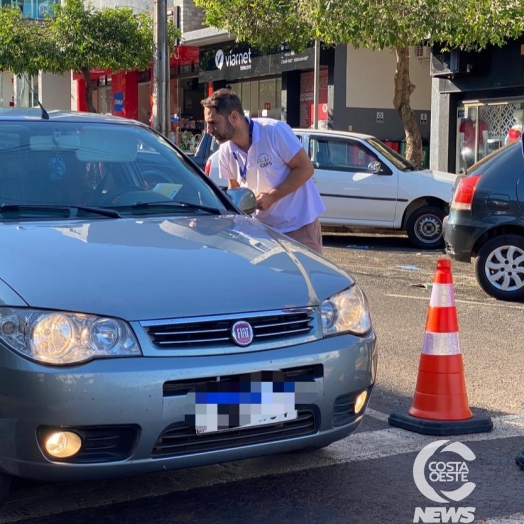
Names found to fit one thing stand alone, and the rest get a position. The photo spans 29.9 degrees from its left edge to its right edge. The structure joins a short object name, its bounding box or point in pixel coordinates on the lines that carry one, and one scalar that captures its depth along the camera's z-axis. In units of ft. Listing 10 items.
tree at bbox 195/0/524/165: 51.93
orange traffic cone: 16.80
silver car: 11.63
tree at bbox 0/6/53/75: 98.02
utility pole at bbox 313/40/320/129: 68.49
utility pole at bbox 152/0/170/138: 57.11
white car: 46.21
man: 19.54
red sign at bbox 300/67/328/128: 81.82
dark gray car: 31.09
